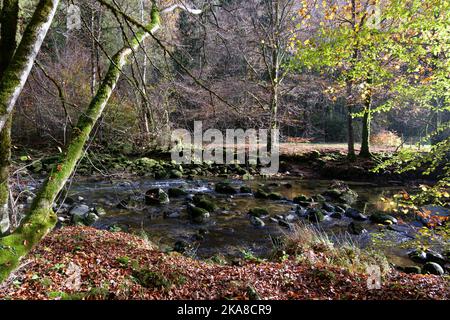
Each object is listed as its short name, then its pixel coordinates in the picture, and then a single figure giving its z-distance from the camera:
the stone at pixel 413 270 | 6.23
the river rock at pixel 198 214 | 8.87
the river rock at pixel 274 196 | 11.59
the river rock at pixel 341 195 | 11.55
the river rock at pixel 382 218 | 9.16
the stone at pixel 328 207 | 10.23
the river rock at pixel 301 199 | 11.07
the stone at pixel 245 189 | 12.36
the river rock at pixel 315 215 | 9.41
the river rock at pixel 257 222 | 8.77
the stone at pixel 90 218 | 8.19
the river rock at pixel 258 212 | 9.55
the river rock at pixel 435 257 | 6.86
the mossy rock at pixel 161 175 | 14.27
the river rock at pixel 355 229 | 8.45
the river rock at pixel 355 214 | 9.53
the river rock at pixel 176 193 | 11.22
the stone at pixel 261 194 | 11.73
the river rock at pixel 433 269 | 6.30
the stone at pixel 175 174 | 14.63
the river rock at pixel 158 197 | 10.20
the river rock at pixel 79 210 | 8.68
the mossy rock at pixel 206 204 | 9.84
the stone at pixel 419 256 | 6.92
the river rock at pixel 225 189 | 12.30
